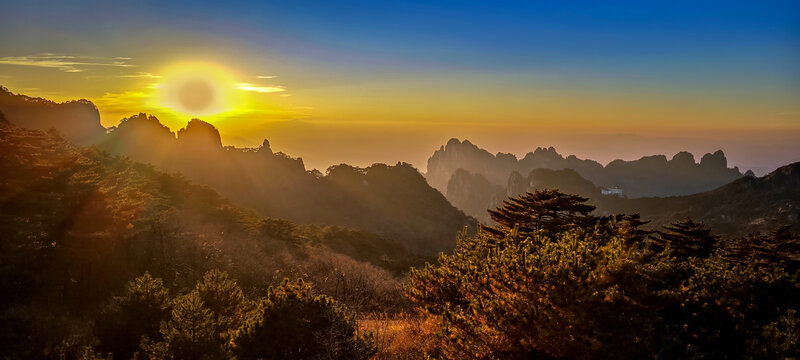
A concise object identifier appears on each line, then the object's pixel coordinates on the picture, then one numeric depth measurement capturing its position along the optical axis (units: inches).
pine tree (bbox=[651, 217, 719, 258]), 1355.8
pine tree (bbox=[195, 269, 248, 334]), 446.6
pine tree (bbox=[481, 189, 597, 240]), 1071.7
